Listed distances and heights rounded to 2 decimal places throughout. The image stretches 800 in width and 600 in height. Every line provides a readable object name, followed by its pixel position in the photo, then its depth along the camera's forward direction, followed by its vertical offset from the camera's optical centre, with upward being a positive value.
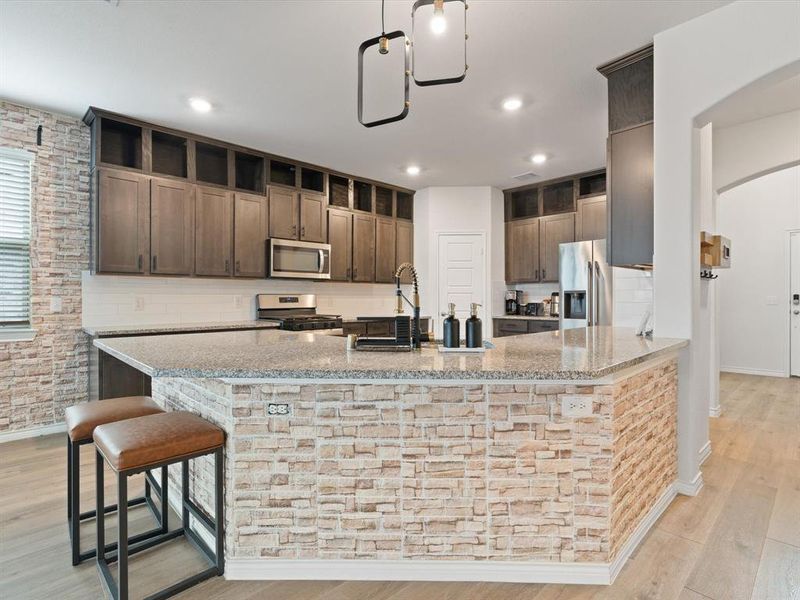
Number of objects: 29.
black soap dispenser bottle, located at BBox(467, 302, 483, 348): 2.08 -0.16
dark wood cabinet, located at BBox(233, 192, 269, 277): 4.53 +0.68
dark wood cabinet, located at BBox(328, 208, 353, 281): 5.39 +0.71
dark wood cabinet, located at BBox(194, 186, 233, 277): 4.27 +0.67
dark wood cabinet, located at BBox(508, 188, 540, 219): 6.19 +1.36
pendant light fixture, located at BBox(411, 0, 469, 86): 1.48 +0.98
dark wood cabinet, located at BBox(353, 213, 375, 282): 5.65 +0.68
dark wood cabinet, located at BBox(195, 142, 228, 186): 4.53 +1.42
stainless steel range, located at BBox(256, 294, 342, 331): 4.65 -0.14
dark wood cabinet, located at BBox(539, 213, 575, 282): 5.62 +0.79
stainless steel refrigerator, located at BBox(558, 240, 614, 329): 4.91 +0.15
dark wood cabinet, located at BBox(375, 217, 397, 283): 5.91 +0.68
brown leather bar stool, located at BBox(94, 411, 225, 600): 1.53 -0.56
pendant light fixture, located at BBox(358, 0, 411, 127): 1.60 +0.93
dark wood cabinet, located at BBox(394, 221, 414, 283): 6.16 +0.77
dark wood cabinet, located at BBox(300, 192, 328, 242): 5.07 +0.96
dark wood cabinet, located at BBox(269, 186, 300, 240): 4.81 +0.96
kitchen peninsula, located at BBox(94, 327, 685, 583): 1.78 -0.72
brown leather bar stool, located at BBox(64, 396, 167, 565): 1.93 -0.56
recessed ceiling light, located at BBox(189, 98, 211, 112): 3.48 +1.56
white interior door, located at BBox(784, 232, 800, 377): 5.81 +0.00
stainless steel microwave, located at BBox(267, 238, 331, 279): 4.74 +0.45
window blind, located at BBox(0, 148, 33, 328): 3.55 +0.51
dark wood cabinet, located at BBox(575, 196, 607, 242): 5.30 +0.97
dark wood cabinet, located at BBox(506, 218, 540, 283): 5.96 +0.66
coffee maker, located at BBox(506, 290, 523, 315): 6.28 -0.03
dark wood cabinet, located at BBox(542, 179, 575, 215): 5.91 +1.38
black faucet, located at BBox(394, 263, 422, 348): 2.17 -0.10
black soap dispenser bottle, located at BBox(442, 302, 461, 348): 2.05 -0.15
